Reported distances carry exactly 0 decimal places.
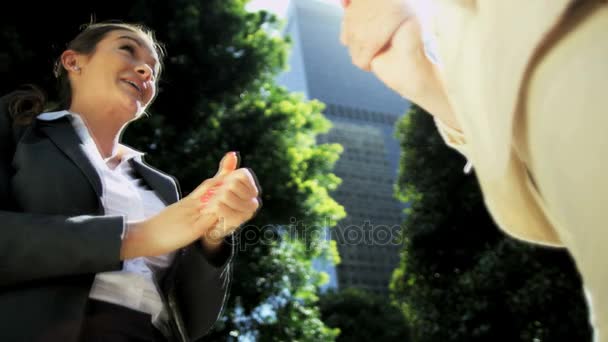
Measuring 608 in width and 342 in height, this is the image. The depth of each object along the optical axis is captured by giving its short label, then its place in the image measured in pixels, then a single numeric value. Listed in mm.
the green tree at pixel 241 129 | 4754
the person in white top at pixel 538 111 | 490
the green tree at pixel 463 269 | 7879
